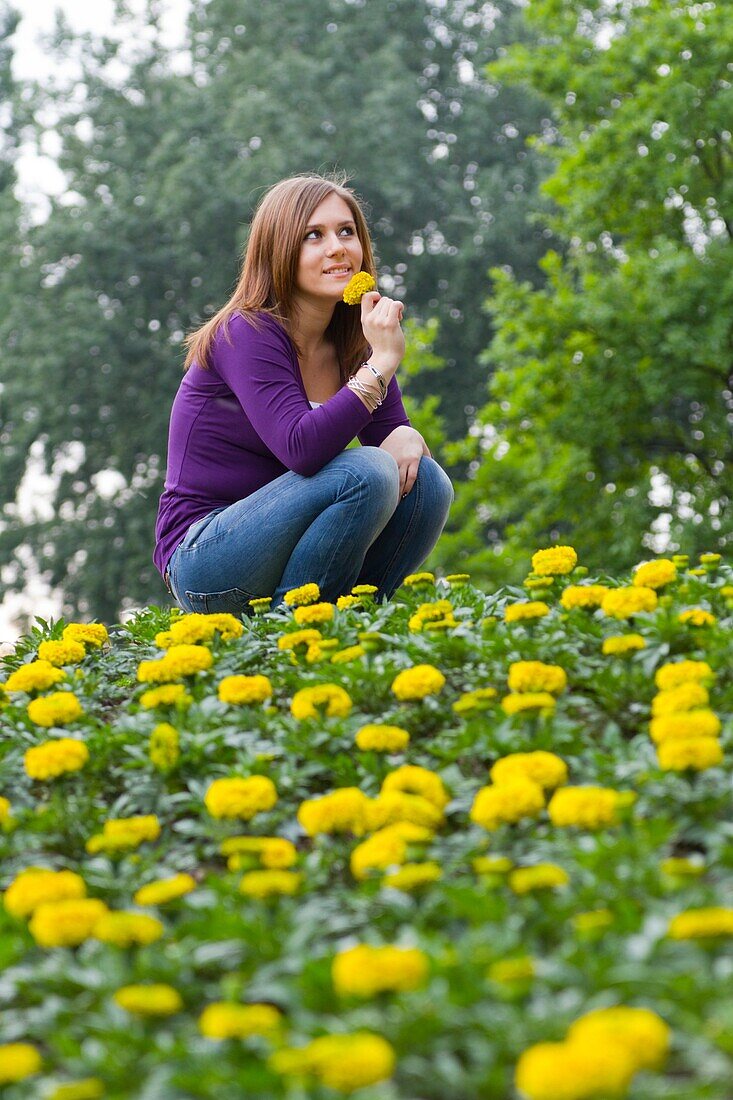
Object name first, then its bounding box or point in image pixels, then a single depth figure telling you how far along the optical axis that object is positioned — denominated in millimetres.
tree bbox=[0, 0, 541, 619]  21250
